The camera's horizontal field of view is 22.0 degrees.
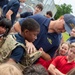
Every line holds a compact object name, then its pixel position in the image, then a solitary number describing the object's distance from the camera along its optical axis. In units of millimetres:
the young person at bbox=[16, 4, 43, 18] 5908
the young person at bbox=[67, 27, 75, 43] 3244
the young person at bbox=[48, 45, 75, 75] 2814
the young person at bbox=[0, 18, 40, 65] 2246
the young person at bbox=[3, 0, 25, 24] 5133
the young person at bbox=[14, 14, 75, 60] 2892
